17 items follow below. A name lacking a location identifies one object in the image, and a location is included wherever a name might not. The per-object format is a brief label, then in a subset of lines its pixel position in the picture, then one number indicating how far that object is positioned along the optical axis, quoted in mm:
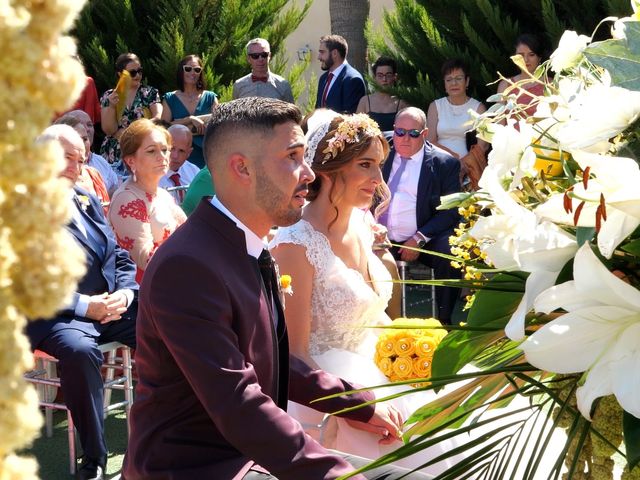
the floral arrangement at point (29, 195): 362
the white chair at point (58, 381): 4776
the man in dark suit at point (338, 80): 9688
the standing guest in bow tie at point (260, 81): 9633
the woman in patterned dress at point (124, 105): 8898
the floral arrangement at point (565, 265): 943
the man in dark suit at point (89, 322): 4578
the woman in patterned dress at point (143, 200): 5703
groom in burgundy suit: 2148
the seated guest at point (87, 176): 5918
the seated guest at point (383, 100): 9391
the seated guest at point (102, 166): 7172
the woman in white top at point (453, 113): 8609
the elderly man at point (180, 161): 7672
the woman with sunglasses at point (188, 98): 9305
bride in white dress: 3611
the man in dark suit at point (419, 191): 7223
